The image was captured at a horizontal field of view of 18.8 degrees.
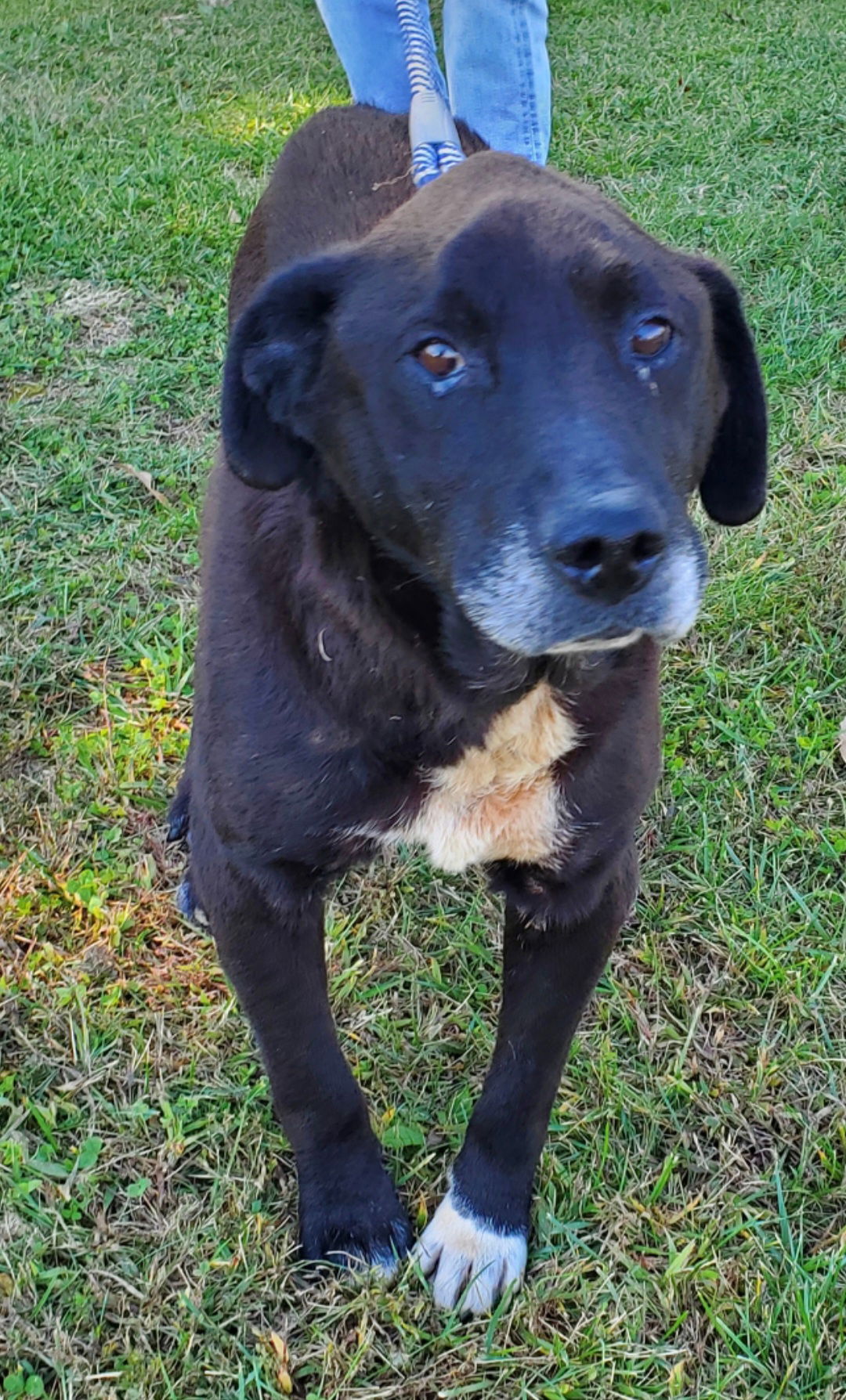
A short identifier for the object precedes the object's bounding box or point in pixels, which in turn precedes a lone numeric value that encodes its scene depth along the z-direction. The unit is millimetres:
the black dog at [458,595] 1027
